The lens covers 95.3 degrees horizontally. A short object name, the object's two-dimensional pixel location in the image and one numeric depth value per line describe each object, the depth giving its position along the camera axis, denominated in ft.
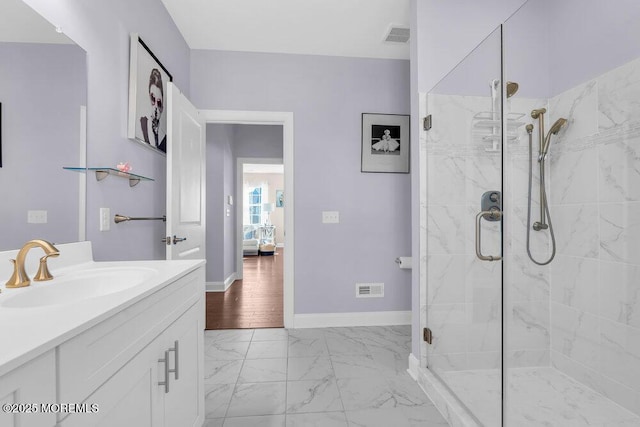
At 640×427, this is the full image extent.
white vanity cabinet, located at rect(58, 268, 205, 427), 2.04
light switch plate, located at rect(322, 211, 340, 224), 9.25
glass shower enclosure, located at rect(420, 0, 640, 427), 4.66
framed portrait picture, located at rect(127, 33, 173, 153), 5.78
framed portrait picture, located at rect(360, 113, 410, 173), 9.41
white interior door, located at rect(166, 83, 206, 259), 6.59
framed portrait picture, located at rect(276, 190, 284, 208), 31.76
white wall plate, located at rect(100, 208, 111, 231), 4.97
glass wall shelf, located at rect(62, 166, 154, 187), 4.41
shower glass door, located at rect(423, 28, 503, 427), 4.62
